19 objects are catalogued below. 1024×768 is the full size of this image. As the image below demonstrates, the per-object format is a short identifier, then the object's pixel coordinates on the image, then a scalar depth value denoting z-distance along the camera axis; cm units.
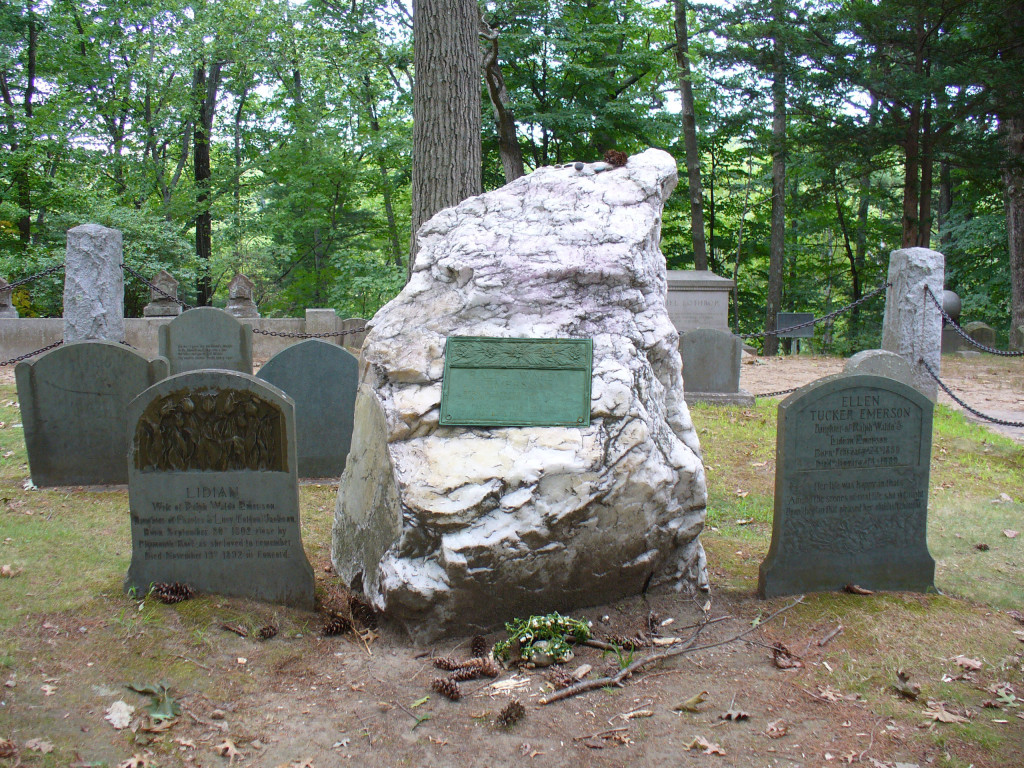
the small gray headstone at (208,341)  1002
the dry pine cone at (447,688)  293
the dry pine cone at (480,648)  327
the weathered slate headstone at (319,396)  616
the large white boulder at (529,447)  327
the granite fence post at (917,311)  909
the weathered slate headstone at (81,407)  583
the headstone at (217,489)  363
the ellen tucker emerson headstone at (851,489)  382
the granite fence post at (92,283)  874
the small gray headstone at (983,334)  1698
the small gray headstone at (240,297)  1535
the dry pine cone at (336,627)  352
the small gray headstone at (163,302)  1466
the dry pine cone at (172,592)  360
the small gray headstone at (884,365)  735
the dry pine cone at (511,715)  276
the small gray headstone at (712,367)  945
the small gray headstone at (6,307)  1333
